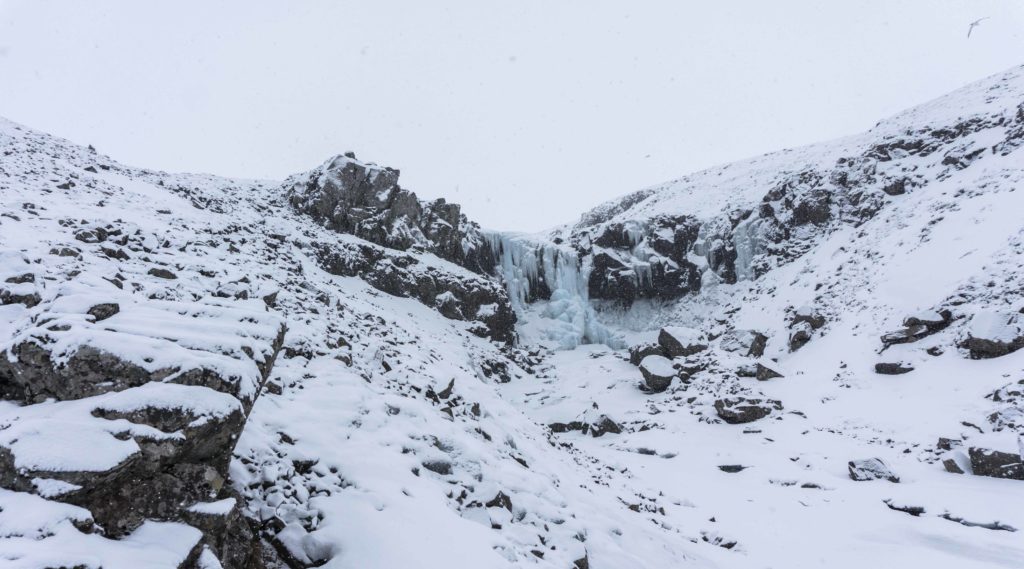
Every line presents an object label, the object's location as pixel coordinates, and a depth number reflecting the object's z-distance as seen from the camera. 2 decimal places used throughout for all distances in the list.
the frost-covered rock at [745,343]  25.89
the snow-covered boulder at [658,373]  24.36
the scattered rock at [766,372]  21.78
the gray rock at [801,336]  23.84
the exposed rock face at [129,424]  3.26
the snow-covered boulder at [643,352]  27.31
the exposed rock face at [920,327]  17.95
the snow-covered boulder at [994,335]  15.02
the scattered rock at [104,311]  4.81
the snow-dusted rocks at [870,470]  12.52
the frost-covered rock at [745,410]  18.80
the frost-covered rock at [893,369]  17.39
